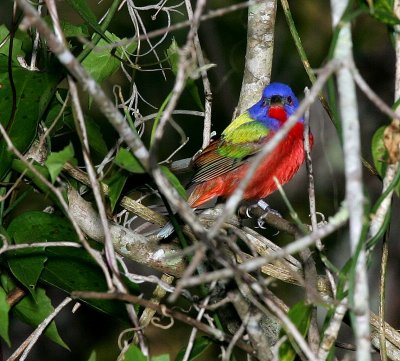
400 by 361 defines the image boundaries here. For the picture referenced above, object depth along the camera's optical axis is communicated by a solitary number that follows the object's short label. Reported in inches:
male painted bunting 331.6
